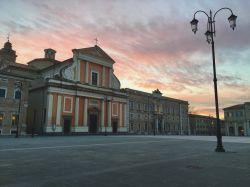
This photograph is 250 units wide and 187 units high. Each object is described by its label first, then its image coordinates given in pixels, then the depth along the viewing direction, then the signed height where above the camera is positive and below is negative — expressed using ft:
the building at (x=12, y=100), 112.27 +13.06
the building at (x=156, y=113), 206.18 +13.58
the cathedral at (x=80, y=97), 133.39 +18.46
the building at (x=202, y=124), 311.25 +4.61
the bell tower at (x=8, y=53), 181.89 +57.61
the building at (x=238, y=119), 262.06 +9.44
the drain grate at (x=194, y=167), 25.27 -4.30
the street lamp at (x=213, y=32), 44.57 +19.18
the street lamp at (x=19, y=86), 116.47 +20.17
